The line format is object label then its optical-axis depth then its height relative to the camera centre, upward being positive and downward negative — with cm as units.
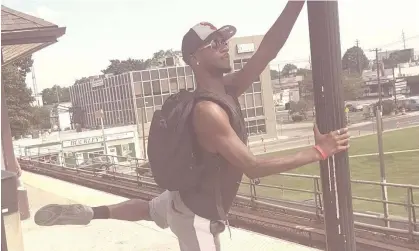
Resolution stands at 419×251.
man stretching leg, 141 -18
